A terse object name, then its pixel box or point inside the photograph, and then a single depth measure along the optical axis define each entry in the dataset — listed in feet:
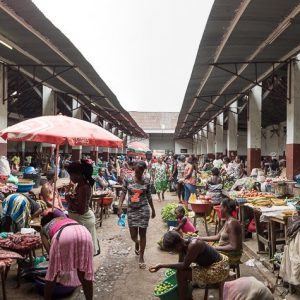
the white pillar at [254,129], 49.24
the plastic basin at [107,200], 35.65
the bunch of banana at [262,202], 24.79
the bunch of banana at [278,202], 24.86
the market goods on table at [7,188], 26.46
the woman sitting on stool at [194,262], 14.15
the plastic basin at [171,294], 15.12
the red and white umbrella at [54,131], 16.99
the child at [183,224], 22.82
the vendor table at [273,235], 21.20
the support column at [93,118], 74.14
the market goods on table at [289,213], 19.99
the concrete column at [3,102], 39.04
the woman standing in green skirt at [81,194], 17.58
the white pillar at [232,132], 66.95
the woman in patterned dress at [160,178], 53.62
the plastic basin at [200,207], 29.68
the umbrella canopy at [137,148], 71.72
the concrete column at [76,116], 64.44
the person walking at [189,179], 40.32
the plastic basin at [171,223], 31.17
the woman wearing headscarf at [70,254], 13.97
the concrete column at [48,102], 53.42
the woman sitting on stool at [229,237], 17.04
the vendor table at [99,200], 33.37
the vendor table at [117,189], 46.57
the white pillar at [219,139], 80.74
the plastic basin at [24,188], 33.13
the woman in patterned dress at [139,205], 21.94
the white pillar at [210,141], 95.52
